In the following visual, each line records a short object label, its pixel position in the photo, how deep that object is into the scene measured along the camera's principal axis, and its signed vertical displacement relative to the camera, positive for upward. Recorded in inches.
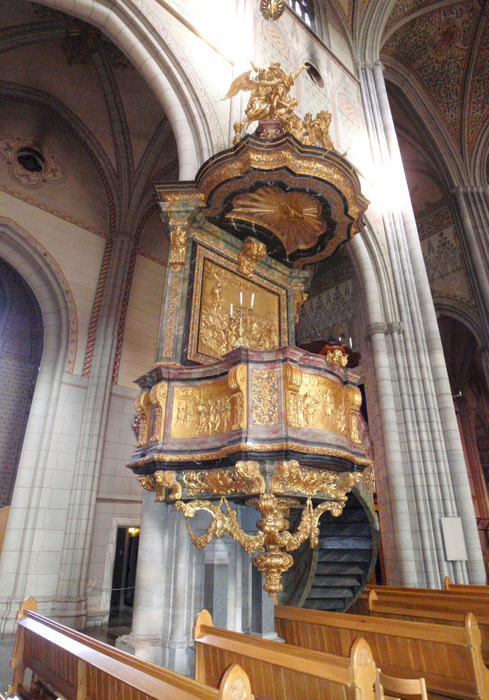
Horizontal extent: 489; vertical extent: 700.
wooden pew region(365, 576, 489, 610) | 171.6 -13.3
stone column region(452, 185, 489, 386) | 490.0 +321.0
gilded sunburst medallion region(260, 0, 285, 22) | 331.6 +367.4
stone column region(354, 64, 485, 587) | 274.4 +86.3
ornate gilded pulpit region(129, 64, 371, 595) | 144.4 +74.9
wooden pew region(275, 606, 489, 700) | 105.8 -21.3
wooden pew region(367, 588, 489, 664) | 139.6 -16.4
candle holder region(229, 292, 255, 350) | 212.5 +104.5
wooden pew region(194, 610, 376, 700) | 76.7 -18.9
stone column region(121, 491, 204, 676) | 158.2 -10.3
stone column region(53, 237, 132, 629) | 299.1 +72.2
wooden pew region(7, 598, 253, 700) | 71.7 -19.1
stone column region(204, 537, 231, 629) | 166.2 -7.1
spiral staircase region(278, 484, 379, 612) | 207.3 -2.4
